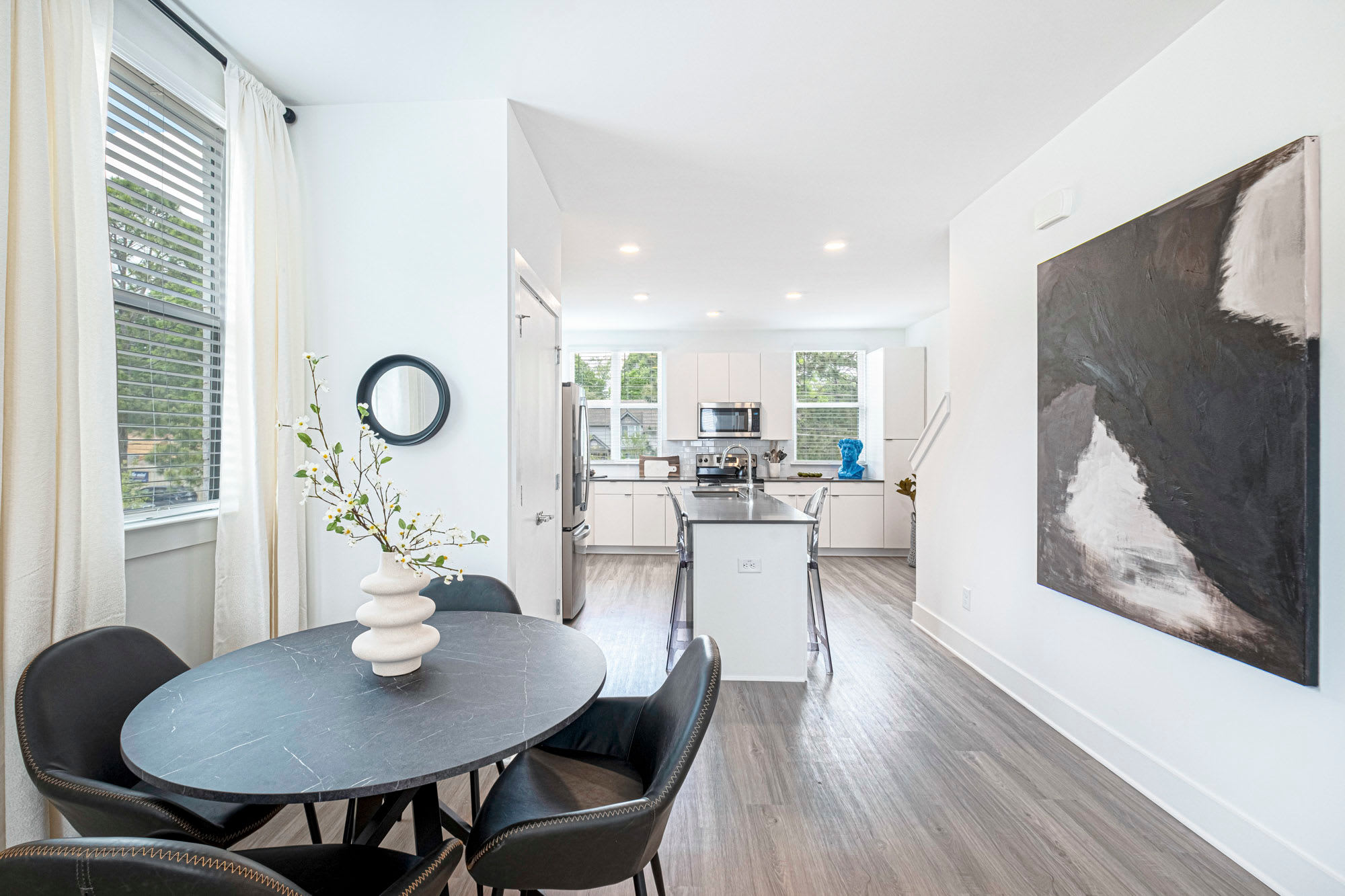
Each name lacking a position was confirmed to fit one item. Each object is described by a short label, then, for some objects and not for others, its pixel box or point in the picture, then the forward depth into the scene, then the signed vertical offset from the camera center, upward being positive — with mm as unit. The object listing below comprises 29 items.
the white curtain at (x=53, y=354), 1383 +224
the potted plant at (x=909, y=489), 6172 -499
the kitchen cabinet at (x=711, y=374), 6934 +796
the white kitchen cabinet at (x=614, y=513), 6691 -798
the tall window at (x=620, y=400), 7285 +525
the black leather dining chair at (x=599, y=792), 1068 -773
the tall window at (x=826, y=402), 7203 +484
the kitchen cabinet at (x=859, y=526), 6496 -932
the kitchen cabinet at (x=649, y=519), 6668 -866
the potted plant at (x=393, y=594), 1341 -354
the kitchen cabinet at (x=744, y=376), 6934 +778
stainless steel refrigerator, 4086 -416
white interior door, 2611 -72
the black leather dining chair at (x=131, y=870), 706 -523
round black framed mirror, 2416 +182
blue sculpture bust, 6898 -214
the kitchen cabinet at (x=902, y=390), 6500 +568
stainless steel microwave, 6910 +273
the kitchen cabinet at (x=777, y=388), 6961 +637
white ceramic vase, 1361 -409
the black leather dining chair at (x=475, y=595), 2115 -547
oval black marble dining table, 1012 -561
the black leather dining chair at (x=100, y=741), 1137 -650
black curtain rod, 1844 +1380
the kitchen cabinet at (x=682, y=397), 6945 +538
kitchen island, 3227 -833
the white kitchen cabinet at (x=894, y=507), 6500 -727
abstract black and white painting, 1600 +79
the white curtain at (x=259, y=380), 2111 +239
